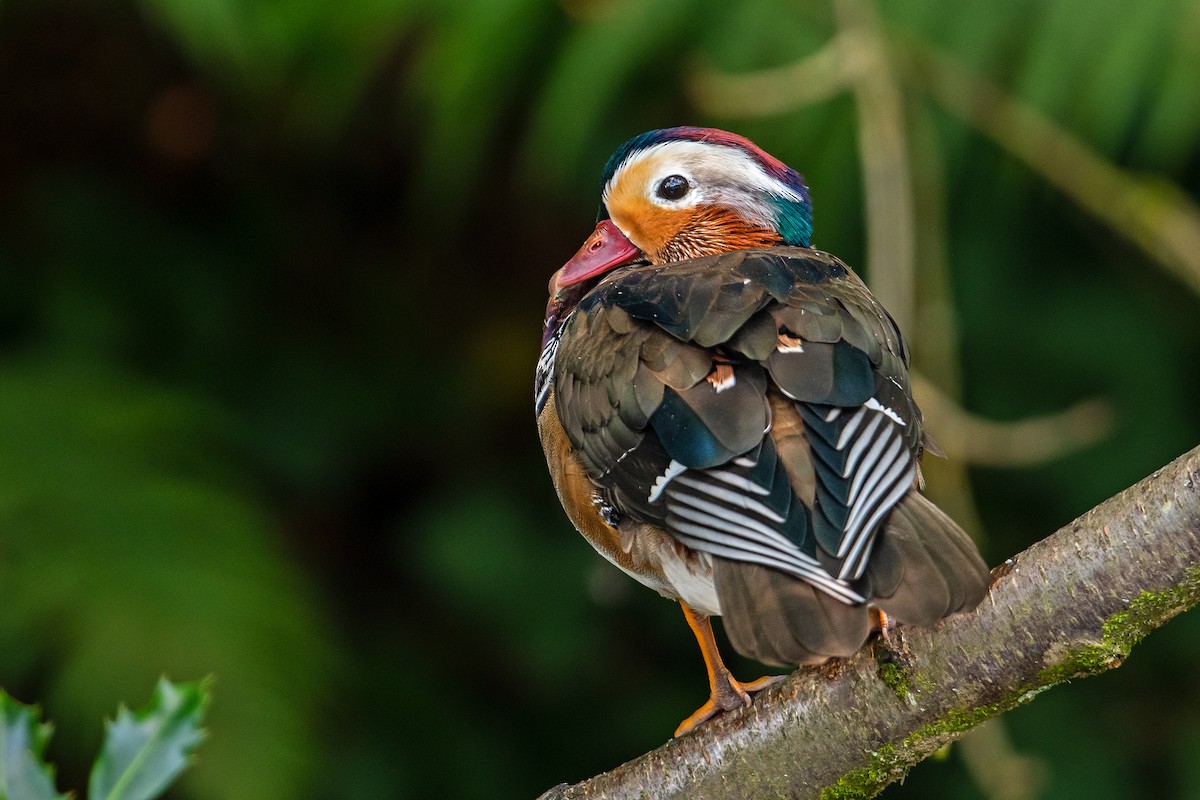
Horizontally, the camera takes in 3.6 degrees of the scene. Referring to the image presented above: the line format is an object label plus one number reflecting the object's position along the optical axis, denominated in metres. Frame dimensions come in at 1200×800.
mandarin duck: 5.57
